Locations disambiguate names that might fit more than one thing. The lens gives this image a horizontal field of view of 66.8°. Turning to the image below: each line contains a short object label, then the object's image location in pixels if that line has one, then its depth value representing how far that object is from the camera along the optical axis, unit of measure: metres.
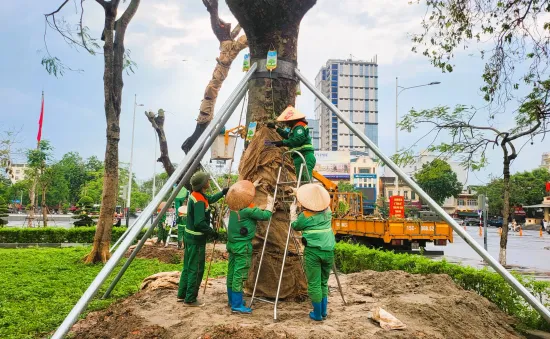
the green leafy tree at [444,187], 52.17
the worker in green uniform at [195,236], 5.29
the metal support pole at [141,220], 3.30
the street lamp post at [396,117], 27.09
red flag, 21.83
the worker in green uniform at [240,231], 4.82
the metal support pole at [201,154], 5.23
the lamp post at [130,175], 22.73
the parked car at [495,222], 45.70
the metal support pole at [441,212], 4.58
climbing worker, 5.22
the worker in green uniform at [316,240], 4.50
